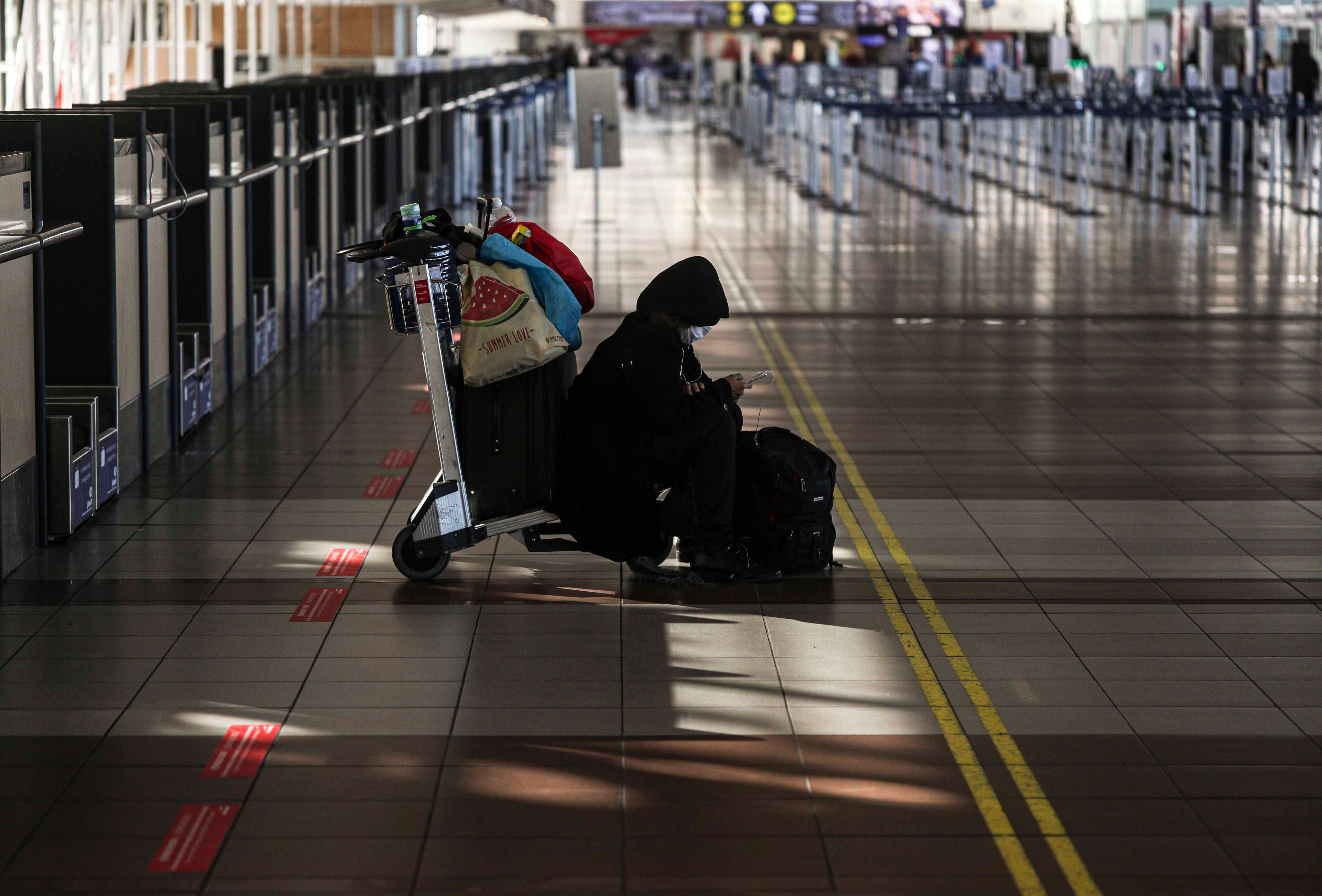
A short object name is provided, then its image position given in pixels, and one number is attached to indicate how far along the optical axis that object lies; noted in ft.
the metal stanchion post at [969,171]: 76.18
